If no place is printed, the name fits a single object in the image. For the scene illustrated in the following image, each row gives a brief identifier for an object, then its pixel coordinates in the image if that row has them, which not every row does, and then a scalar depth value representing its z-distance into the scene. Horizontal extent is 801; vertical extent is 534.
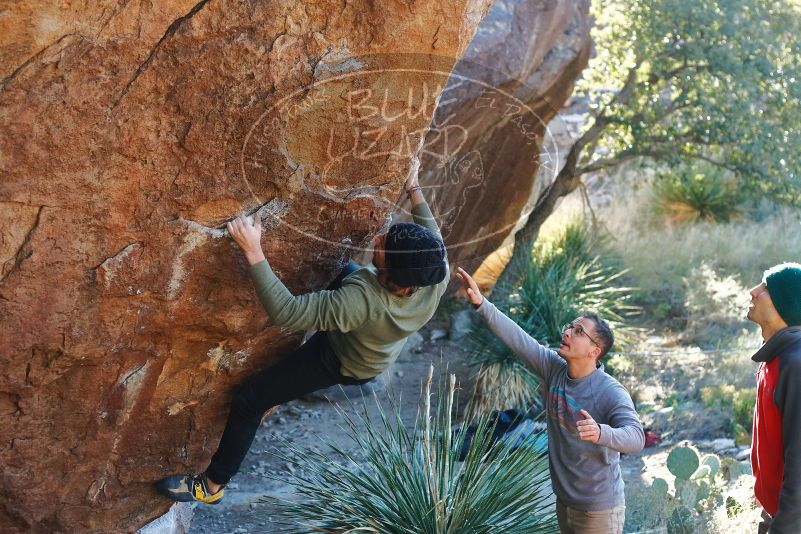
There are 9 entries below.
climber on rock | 3.86
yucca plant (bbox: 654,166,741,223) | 15.26
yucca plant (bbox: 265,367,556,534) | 4.73
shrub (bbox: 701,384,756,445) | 8.09
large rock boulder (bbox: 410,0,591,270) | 7.18
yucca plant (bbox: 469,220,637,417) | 8.52
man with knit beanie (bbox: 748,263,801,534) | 3.48
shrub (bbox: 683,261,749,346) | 11.20
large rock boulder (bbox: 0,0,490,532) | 3.62
